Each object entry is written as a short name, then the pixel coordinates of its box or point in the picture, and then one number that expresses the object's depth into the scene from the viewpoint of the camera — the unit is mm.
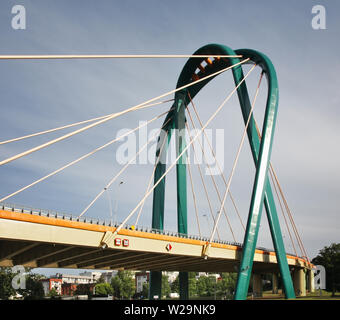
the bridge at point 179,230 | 27656
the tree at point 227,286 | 135500
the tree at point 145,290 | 132000
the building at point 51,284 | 178600
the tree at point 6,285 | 79688
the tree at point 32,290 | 96250
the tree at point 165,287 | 130125
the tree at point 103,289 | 126750
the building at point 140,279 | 165962
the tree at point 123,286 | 128875
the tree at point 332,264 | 72438
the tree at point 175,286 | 144538
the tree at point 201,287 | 137375
